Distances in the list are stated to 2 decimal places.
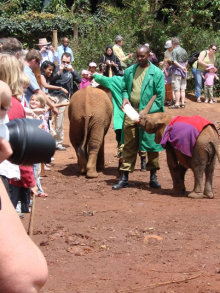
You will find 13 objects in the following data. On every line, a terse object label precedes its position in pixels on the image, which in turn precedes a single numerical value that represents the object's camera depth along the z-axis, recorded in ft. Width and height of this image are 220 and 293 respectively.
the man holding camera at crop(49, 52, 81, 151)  41.14
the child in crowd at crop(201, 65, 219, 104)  64.02
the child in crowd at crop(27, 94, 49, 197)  25.66
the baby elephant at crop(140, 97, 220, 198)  28.66
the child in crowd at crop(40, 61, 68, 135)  36.13
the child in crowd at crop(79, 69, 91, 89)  46.89
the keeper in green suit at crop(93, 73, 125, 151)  35.50
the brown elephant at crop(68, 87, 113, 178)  35.70
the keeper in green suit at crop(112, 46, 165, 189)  30.89
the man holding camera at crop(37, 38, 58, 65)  51.37
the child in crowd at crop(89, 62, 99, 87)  48.65
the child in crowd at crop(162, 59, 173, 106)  62.18
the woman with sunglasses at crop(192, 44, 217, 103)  64.23
